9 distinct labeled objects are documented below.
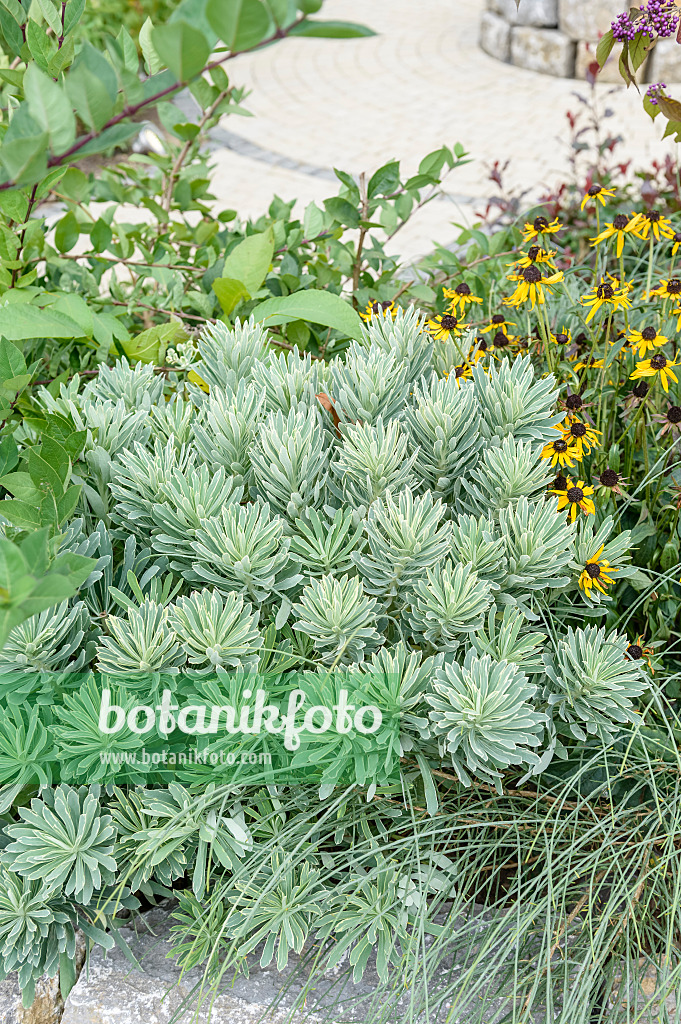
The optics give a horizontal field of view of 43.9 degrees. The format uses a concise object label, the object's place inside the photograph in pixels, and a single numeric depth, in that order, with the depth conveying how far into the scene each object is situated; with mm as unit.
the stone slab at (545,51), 8359
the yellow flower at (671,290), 1853
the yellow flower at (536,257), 1855
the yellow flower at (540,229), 1955
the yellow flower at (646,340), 1767
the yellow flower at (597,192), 2135
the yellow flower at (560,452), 1674
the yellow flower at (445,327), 1944
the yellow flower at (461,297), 2141
